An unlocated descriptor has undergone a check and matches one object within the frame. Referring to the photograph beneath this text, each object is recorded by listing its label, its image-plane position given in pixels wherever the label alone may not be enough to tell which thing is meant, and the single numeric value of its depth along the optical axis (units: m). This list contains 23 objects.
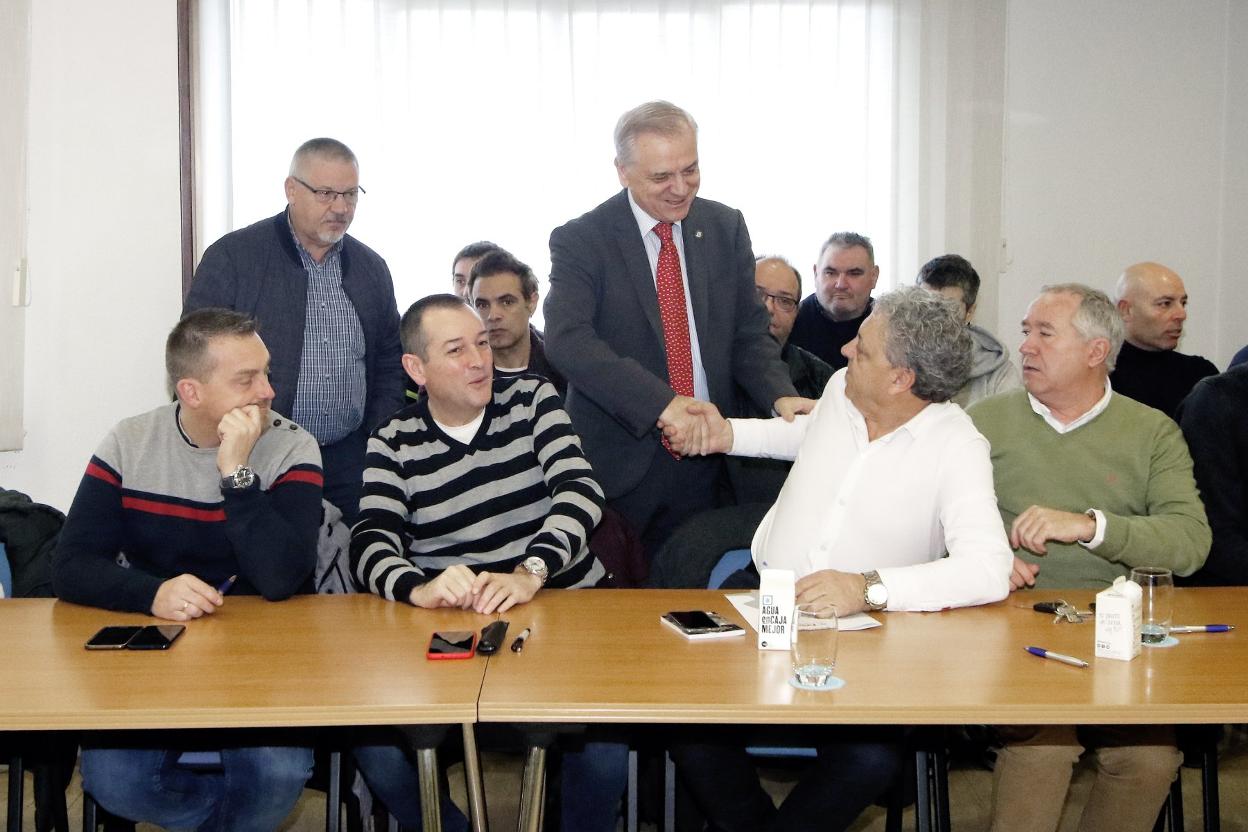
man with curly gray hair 2.36
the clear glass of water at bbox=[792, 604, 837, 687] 1.96
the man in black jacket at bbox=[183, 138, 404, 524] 3.68
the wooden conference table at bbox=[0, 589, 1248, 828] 1.83
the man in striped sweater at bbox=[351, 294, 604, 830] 2.73
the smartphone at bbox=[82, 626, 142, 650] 2.15
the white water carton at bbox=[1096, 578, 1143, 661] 2.08
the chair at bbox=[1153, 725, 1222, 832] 2.59
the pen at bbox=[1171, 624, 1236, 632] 2.28
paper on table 2.30
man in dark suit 3.34
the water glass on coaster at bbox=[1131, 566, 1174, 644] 2.20
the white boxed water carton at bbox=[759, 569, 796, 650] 2.15
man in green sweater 2.52
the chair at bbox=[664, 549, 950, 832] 2.42
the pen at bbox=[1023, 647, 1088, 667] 2.05
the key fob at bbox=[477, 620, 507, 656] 2.11
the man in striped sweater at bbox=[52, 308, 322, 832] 2.40
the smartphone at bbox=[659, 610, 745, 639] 2.21
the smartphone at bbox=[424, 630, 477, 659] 2.07
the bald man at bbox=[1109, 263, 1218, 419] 4.45
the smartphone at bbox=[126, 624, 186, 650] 2.15
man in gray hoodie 4.41
